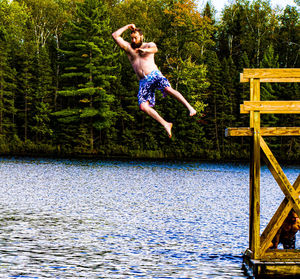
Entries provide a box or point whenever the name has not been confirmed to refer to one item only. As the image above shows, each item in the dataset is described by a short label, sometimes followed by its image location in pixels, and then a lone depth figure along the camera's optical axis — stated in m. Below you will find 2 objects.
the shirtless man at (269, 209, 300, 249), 13.68
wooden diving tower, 12.90
